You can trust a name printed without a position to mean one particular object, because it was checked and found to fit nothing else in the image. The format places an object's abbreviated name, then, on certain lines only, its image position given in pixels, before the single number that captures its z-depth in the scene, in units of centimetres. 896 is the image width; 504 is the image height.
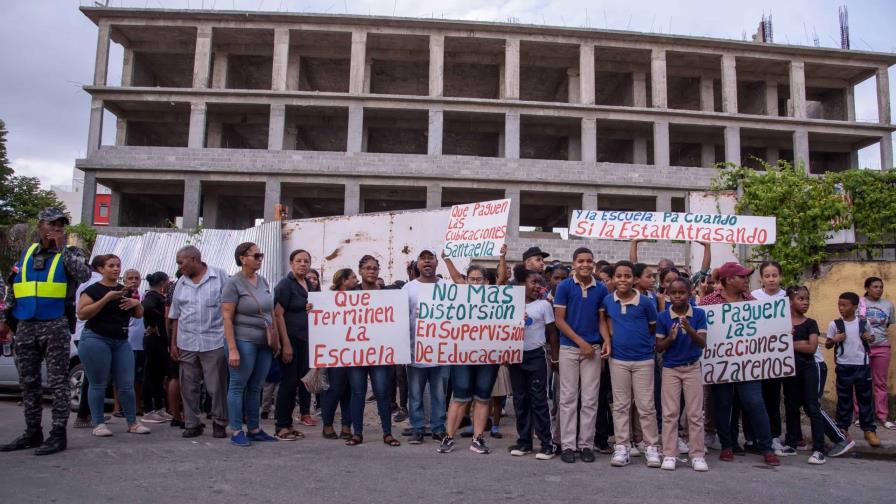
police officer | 587
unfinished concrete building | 2980
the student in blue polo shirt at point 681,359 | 584
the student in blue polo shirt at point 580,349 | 604
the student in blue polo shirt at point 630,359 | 586
